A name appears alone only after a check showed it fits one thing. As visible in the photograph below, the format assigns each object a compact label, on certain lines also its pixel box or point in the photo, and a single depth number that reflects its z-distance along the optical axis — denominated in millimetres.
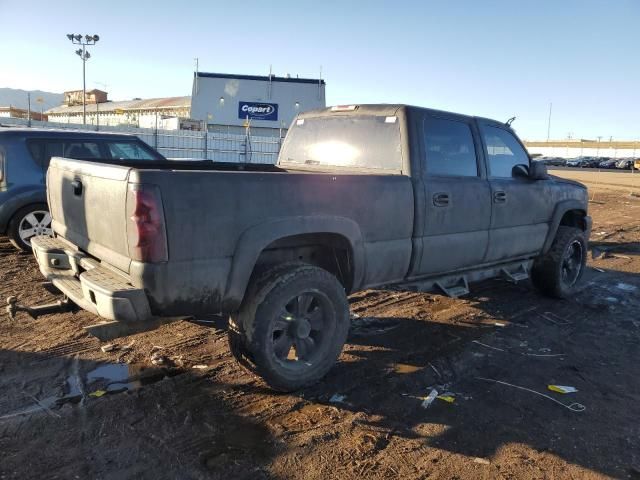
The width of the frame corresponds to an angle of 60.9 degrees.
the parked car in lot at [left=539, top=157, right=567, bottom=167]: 65875
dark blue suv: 7043
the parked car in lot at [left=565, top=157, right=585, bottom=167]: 67812
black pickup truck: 3191
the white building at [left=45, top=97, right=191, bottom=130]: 41419
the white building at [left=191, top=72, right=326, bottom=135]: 38875
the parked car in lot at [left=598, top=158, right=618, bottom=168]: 62125
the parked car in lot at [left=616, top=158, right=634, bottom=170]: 59531
